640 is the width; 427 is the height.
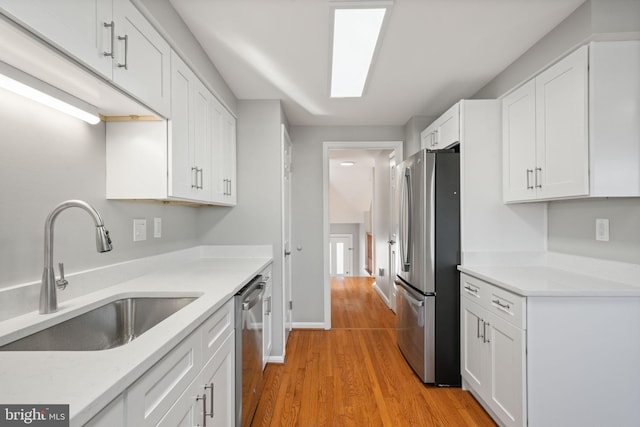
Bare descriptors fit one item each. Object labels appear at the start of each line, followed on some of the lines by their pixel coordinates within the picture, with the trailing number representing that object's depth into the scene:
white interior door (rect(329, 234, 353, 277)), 8.42
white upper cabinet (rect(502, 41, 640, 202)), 1.60
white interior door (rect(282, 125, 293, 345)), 2.91
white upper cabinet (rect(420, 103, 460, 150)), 2.46
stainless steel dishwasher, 1.65
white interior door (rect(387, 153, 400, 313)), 4.15
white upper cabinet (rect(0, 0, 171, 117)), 0.85
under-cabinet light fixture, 0.99
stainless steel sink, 1.06
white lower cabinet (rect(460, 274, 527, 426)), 1.66
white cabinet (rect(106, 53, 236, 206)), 1.56
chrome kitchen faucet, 1.08
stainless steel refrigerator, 2.36
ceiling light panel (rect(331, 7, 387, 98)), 1.67
